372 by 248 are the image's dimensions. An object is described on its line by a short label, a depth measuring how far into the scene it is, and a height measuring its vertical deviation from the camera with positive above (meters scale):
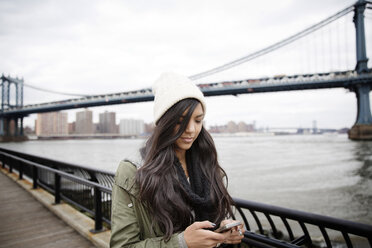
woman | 0.90 -0.23
